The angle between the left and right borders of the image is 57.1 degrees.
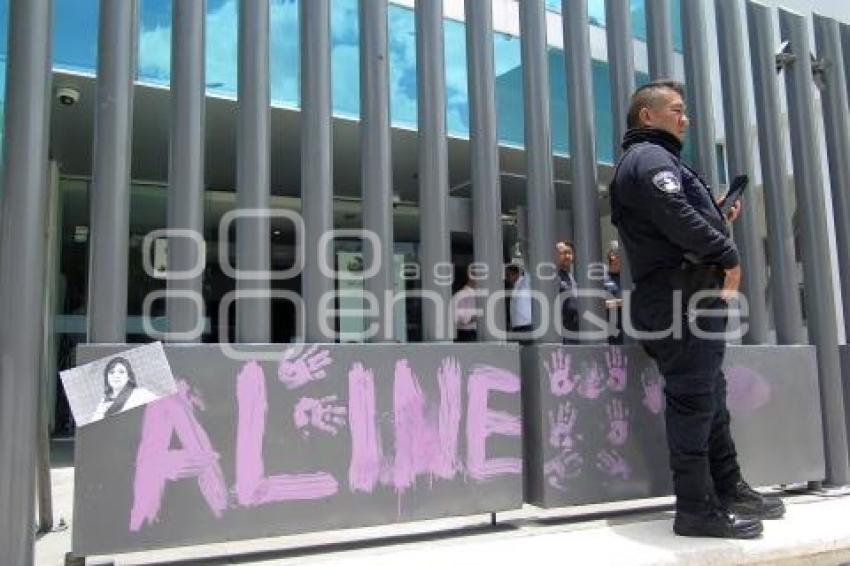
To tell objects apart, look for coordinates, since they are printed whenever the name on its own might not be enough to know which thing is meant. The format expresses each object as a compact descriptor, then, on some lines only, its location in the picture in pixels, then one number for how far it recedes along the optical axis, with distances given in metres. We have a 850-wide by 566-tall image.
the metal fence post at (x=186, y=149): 2.96
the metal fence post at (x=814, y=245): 4.30
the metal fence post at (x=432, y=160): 3.40
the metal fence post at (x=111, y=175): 2.84
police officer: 3.23
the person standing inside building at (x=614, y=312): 3.92
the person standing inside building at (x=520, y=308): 3.92
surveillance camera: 8.05
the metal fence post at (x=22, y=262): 2.66
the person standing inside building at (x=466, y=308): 3.63
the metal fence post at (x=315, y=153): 3.14
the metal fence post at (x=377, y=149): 3.26
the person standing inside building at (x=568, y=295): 3.89
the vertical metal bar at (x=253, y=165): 3.06
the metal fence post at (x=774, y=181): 4.25
